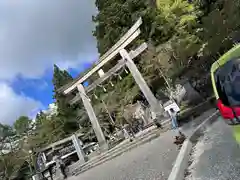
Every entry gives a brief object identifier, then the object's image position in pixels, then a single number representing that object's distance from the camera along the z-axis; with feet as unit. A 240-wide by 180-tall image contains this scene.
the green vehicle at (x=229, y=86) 6.58
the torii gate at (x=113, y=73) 30.31
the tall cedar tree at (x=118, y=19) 46.18
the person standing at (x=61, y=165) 33.45
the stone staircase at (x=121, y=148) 26.92
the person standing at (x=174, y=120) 23.94
